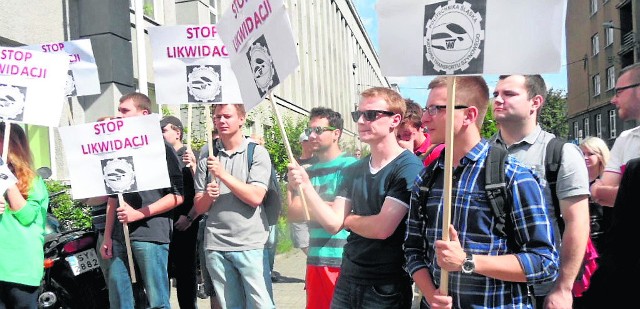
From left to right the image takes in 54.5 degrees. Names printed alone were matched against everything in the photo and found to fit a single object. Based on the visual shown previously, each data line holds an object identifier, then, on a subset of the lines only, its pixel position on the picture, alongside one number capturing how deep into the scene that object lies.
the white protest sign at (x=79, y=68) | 6.12
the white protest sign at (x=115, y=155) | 4.70
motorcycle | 5.16
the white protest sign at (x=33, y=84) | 4.64
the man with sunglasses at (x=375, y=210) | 3.14
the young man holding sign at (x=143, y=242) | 4.64
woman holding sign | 4.12
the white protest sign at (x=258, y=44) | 3.43
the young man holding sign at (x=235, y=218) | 4.36
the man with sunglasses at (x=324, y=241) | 4.02
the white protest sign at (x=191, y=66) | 4.98
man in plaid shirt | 2.43
